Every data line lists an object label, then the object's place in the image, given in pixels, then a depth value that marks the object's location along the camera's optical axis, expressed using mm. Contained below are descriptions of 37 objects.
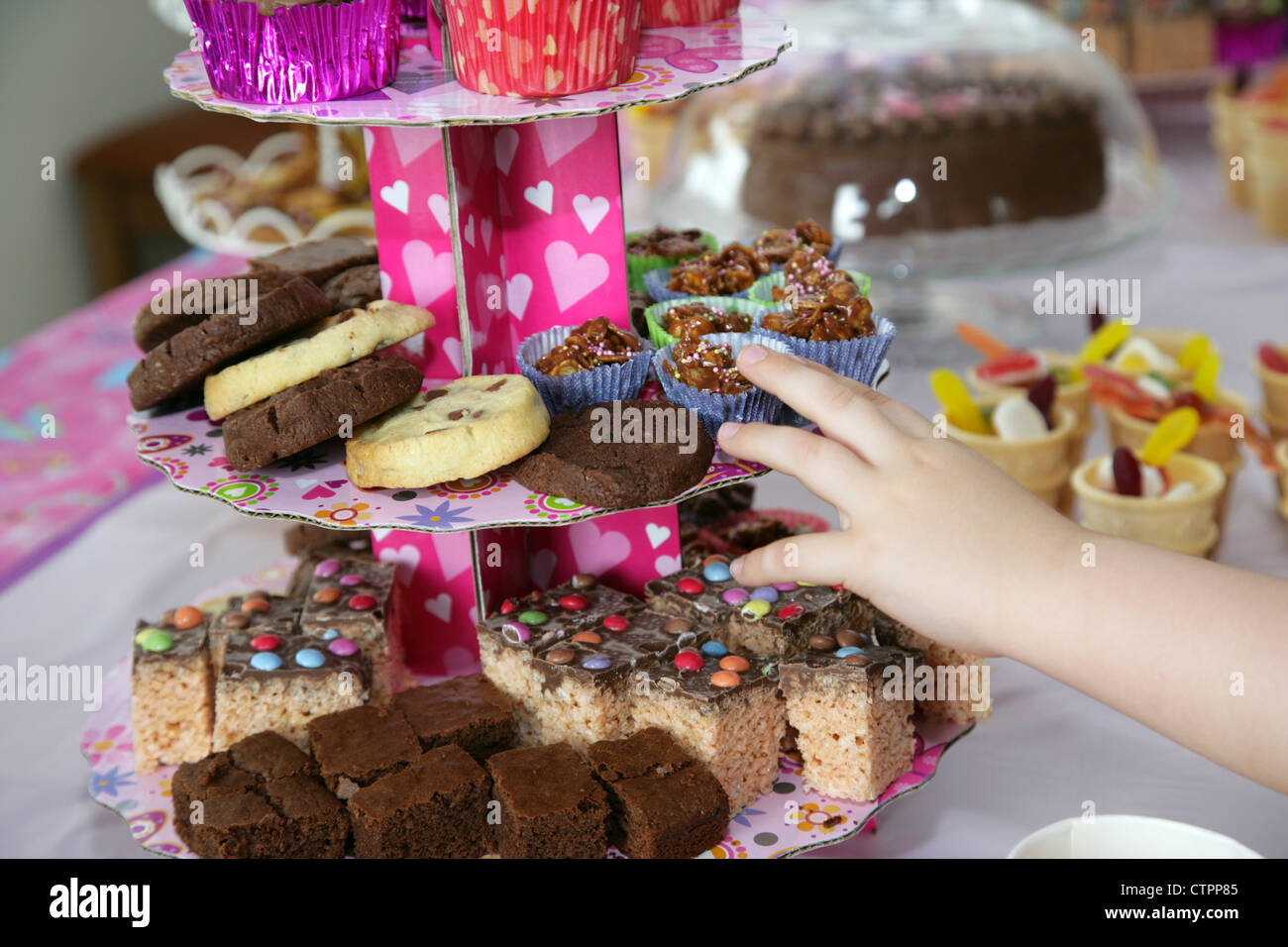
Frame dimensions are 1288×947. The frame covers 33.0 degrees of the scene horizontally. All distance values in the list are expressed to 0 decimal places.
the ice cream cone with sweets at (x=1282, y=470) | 1006
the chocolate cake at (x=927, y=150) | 1234
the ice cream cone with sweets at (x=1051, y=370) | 1087
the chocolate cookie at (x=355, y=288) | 840
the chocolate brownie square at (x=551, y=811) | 746
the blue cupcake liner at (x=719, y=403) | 777
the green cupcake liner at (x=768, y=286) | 857
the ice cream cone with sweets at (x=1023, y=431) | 1021
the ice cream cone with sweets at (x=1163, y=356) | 1093
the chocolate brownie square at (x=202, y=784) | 765
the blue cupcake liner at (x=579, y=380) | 792
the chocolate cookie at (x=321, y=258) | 857
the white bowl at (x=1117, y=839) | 706
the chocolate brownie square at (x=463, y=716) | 793
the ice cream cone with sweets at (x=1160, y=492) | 954
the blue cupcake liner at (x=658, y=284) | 870
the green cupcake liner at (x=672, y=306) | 819
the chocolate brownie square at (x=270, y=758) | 776
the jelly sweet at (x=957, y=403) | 1039
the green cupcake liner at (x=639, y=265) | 900
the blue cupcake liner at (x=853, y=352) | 795
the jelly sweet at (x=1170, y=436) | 983
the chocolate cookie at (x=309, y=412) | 751
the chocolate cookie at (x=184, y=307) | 811
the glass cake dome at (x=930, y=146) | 1234
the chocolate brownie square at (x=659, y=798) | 745
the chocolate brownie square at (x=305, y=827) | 752
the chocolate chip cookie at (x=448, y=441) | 746
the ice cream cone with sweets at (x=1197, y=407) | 1028
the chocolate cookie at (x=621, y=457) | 738
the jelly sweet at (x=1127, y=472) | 957
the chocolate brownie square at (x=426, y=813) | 753
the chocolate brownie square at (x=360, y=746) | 770
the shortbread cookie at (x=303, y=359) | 768
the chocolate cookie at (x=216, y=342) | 779
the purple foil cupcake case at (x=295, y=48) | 735
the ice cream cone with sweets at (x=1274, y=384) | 1087
